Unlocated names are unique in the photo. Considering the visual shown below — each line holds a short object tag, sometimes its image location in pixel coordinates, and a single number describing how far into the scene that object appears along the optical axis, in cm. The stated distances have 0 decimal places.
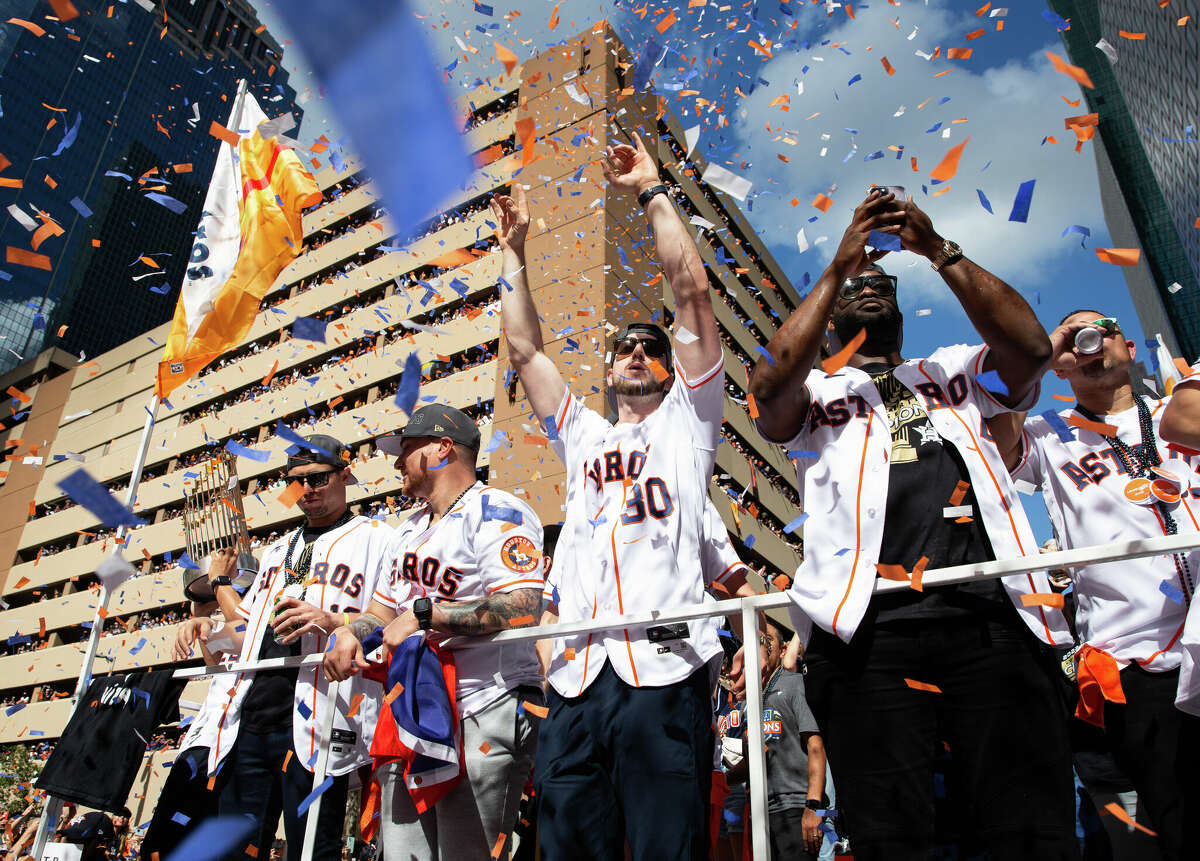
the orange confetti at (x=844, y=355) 228
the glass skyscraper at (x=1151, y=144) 4694
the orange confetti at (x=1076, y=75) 277
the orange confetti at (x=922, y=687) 171
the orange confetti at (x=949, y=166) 247
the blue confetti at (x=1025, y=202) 244
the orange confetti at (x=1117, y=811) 242
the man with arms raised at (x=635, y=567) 202
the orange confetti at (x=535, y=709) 269
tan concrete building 2531
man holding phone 166
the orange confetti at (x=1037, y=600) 176
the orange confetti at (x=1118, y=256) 243
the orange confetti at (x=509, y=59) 450
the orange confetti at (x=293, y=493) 361
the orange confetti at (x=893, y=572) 184
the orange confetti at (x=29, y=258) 412
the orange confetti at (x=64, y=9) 329
